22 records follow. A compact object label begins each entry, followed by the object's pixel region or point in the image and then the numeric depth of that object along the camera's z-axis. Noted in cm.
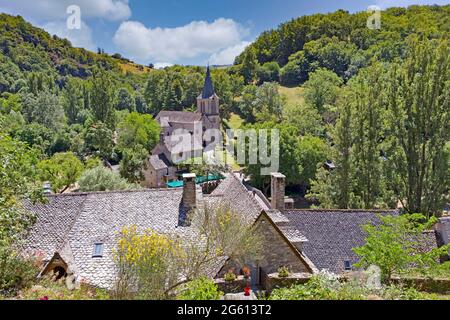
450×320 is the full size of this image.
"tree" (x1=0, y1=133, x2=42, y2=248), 1077
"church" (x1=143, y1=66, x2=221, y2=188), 4906
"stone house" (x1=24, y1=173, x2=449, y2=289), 1473
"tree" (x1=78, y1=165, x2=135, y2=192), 3266
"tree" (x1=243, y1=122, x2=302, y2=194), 4266
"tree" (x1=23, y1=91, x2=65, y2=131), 7031
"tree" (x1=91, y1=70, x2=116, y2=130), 6241
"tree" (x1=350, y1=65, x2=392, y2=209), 2819
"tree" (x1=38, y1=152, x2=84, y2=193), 3581
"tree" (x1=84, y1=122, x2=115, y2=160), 5484
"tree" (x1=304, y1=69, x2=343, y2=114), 6353
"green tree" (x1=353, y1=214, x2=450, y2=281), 1255
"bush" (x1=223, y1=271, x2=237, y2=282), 1290
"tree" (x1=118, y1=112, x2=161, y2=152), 5828
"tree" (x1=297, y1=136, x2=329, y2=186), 4319
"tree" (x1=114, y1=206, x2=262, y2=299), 963
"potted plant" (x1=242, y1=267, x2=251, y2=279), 1316
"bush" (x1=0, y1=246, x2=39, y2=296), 941
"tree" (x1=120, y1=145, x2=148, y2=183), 4259
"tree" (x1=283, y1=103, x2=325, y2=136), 5353
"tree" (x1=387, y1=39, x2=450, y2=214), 2572
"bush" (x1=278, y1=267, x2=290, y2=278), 1272
